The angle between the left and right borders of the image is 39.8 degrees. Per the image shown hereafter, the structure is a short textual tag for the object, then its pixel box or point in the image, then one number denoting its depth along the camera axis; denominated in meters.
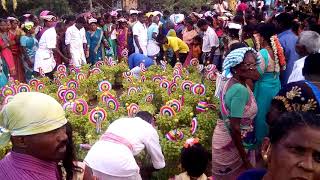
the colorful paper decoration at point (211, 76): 6.75
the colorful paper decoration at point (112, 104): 5.11
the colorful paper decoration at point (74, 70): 7.62
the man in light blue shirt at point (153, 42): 9.32
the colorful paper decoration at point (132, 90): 5.85
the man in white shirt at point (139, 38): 9.67
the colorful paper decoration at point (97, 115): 4.45
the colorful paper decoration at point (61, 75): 7.23
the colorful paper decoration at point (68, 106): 4.94
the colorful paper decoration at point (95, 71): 7.70
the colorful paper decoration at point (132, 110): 4.63
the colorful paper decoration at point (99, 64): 8.38
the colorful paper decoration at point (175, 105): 4.89
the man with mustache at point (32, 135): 1.72
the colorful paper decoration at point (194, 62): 7.97
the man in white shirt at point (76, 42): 8.60
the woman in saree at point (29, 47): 8.35
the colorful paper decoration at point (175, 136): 4.05
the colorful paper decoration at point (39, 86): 6.37
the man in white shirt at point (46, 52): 8.12
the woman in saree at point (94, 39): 9.45
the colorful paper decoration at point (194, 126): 4.30
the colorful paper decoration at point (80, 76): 7.23
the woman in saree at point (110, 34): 10.39
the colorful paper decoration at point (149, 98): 5.57
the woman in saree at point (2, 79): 6.79
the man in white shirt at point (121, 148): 2.90
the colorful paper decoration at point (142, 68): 7.27
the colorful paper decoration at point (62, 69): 7.43
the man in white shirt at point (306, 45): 3.78
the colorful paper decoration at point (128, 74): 6.98
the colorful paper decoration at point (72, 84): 6.46
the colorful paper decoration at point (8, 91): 5.79
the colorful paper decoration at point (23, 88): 5.77
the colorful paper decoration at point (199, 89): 5.70
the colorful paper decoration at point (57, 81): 7.03
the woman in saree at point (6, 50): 7.99
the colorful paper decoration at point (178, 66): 7.21
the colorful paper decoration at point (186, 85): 5.88
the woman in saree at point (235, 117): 3.10
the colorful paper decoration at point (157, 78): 6.55
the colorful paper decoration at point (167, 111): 4.72
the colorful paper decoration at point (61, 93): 5.66
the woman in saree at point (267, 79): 3.96
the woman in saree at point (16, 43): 8.45
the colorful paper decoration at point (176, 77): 6.35
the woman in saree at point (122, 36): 10.43
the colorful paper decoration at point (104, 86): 6.13
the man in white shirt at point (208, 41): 8.33
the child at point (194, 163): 3.06
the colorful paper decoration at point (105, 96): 5.29
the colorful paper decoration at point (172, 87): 6.01
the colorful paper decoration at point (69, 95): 5.59
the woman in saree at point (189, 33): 9.26
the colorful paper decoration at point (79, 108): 4.91
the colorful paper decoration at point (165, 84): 6.16
